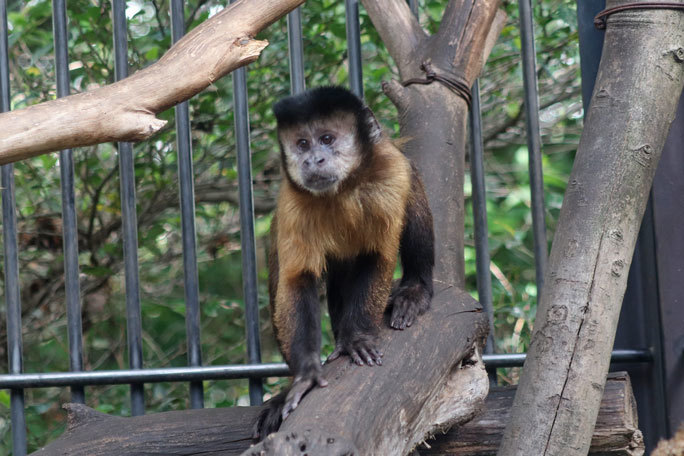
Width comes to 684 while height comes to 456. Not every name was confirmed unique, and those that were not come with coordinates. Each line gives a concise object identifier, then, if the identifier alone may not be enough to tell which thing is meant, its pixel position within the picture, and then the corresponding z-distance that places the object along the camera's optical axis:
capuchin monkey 5.39
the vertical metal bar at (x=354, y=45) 6.83
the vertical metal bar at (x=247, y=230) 6.50
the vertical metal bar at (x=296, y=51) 6.74
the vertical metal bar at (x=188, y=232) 6.45
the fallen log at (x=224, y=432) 4.95
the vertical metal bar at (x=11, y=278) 6.17
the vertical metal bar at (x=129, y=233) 6.32
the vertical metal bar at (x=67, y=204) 6.32
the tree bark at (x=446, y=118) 6.23
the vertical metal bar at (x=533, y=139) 6.71
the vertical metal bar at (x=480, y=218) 6.74
